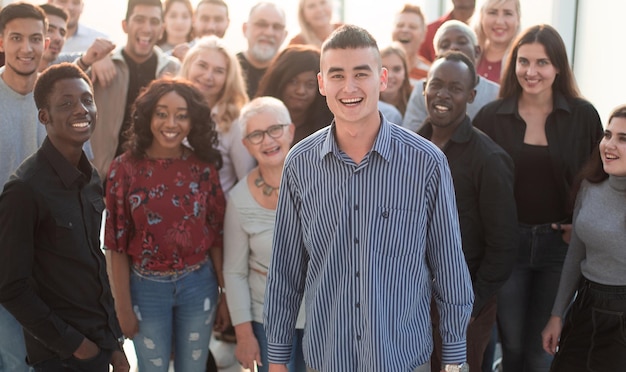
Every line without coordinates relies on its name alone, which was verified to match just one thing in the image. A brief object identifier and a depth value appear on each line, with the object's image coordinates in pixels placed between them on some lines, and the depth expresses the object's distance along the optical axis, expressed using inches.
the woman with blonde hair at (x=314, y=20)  180.7
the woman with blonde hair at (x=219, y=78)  133.3
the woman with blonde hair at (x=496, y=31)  151.6
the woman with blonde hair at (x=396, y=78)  152.9
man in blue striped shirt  74.0
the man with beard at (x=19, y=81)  108.8
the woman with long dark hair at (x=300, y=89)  129.6
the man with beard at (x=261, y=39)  161.9
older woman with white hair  106.9
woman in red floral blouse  104.7
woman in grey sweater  96.8
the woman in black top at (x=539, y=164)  113.6
